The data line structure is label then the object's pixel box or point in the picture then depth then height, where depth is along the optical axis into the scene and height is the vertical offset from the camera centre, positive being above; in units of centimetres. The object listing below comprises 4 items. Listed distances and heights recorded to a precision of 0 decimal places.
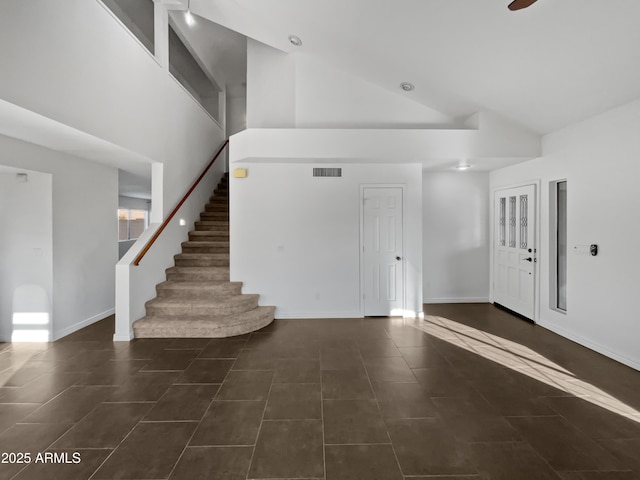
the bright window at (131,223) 1062 +52
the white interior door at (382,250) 559 -21
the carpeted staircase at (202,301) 457 -95
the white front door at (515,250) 530 -22
